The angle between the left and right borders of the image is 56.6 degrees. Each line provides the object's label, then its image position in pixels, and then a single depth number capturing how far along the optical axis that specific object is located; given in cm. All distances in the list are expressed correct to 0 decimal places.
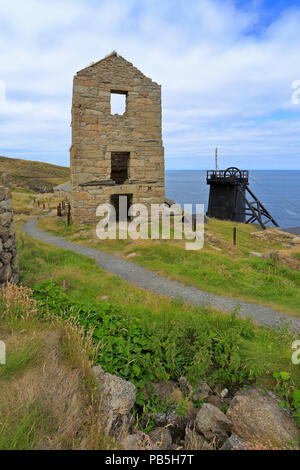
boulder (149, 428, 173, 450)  321
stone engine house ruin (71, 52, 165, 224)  1573
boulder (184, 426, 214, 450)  307
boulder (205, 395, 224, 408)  387
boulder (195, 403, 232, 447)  334
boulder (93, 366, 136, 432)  316
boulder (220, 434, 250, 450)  308
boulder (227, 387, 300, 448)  318
